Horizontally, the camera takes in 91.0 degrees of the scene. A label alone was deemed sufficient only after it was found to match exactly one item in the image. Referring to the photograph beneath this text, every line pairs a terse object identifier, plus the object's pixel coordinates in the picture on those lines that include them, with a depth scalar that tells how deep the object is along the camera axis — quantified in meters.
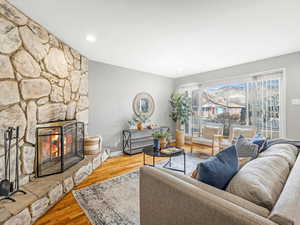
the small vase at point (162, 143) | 2.96
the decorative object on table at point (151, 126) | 4.51
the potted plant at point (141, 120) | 4.27
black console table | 4.10
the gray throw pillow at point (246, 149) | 1.71
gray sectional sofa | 0.71
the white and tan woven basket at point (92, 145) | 3.18
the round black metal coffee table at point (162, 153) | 2.60
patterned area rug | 1.67
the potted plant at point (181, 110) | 4.93
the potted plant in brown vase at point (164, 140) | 2.96
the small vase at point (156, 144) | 2.87
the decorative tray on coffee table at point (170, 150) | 2.66
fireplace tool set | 1.62
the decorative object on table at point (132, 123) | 4.24
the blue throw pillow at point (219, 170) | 1.05
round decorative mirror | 4.51
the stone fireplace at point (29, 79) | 1.77
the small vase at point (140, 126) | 4.26
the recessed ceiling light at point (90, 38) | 2.51
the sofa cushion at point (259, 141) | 2.01
